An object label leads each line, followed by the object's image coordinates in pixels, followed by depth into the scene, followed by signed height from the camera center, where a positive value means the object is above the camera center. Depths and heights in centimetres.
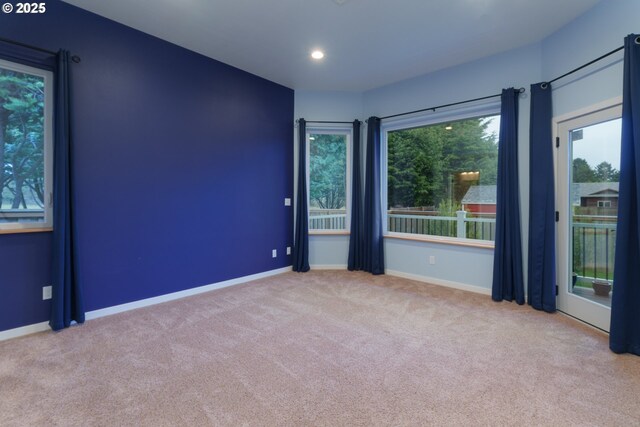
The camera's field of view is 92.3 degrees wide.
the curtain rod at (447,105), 365 +140
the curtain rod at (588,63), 246 +132
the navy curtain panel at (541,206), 315 +6
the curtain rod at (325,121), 487 +141
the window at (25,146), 257 +53
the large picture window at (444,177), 392 +48
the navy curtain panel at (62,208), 263 +0
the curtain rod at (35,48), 244 +133
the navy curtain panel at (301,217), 478 -11
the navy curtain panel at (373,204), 467 +10
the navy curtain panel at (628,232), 223 -15
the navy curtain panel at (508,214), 345 -3
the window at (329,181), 507 +49
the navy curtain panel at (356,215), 485 -7
